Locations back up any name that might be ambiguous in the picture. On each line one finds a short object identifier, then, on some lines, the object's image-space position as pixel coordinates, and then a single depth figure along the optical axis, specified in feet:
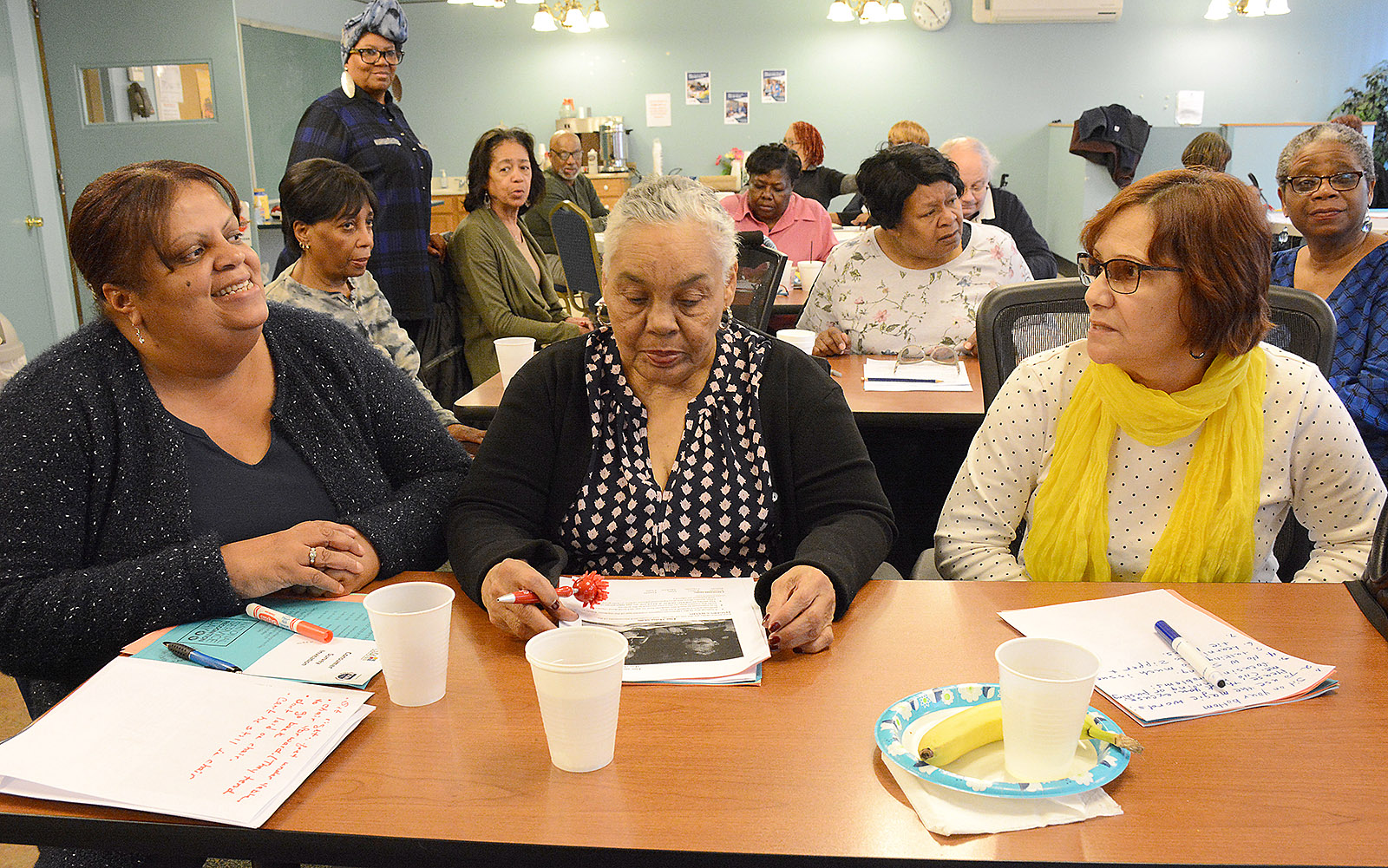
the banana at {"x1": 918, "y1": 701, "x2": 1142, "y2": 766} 3.22
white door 18.21
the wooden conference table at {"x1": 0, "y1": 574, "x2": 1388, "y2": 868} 2.88
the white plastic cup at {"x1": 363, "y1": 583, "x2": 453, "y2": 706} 3.57
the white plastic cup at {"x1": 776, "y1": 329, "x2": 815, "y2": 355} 9.55
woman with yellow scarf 4.99
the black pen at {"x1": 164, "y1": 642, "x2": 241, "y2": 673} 3.93
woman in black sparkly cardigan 4.36
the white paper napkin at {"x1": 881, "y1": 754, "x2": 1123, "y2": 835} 2.94
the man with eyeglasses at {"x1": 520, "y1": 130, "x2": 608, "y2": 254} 20.10
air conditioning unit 27.99
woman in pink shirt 15.90
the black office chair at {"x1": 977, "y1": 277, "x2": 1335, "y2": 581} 6.31
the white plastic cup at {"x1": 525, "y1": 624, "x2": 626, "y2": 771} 3.10
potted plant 25.71
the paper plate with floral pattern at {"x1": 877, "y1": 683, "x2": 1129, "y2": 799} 3.03
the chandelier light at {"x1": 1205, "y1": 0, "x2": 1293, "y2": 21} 24.64
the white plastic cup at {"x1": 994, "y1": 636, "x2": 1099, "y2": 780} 2.99
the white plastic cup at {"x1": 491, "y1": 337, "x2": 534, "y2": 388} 8.59
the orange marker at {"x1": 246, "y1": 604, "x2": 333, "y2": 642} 4.21
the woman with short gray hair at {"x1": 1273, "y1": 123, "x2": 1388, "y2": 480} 8.54
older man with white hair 14.78
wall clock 28.84
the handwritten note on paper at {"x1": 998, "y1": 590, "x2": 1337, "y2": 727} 3.61
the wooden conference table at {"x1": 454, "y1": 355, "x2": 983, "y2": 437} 7.86
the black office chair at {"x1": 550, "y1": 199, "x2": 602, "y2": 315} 14.60
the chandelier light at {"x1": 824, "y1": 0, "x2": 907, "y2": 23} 25.59
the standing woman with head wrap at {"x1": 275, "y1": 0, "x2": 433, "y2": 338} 12.00
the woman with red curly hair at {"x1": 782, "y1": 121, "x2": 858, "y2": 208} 22.35
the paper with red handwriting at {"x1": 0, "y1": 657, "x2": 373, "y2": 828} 3.09
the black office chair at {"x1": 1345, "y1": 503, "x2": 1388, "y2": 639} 4.21
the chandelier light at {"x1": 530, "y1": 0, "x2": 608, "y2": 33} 25.02
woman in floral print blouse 10.19
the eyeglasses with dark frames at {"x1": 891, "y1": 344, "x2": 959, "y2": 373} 9.73
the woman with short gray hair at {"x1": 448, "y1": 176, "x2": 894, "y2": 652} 5.25
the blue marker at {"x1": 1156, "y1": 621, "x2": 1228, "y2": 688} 3.71
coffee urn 29.63
